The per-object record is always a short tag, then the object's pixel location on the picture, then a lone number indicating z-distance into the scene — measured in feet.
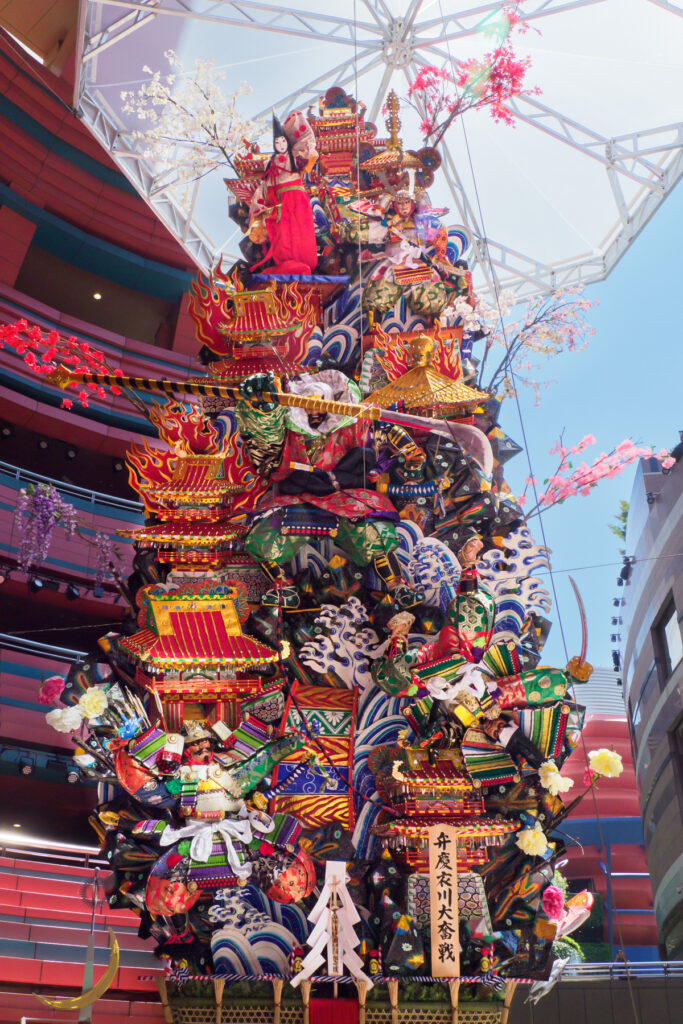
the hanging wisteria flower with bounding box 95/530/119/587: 49.21
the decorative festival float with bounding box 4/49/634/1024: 25.77
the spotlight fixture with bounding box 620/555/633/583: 52.02
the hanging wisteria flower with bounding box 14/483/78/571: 47.26
